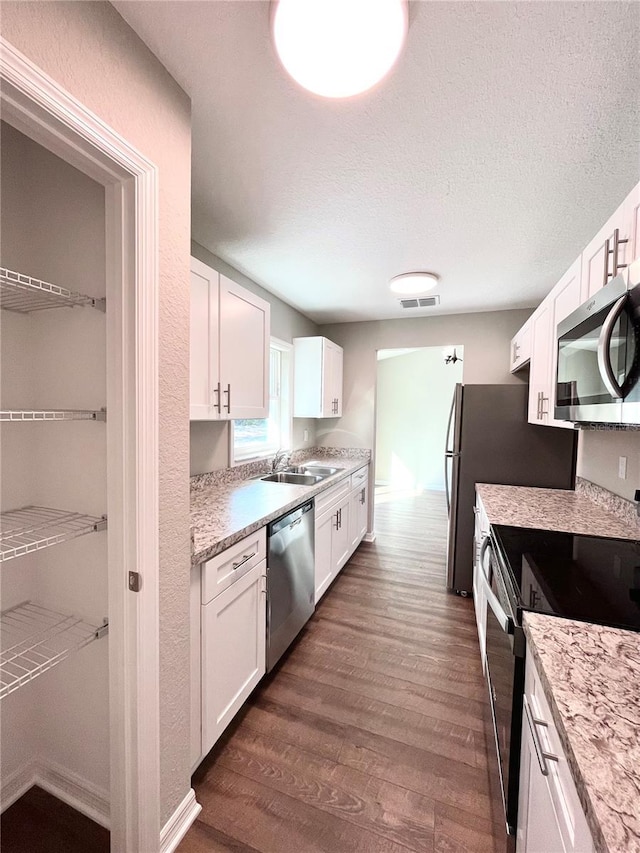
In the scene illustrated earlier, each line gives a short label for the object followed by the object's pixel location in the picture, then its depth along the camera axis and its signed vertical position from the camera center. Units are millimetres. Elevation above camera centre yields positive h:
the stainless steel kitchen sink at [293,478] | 2932 -551
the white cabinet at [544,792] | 620 -772
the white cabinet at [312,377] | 3494 +348
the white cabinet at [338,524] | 2525 -937
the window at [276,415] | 3119 -34
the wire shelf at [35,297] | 985 +345
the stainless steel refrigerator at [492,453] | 2697 -297
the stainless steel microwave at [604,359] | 946 +180
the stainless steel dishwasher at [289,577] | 1829 -943
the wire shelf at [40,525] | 1054 -373
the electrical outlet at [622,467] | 1915 -276
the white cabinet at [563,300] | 1665 +591
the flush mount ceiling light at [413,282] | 2637 +1007
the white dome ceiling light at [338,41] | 834 +933
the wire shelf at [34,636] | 1105 -761
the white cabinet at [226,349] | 1711 +342
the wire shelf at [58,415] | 917 -20
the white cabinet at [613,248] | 1132 +608
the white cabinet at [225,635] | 1330 -944
